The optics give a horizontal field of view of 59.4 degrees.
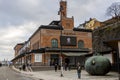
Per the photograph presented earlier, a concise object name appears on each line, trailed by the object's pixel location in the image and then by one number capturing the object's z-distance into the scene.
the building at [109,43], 12.08
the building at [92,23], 41.13
